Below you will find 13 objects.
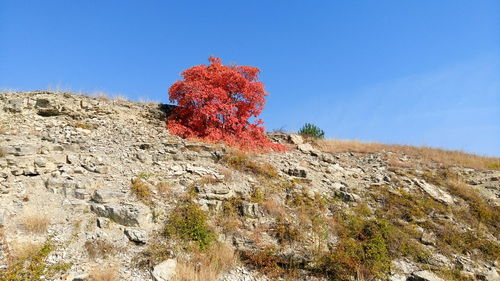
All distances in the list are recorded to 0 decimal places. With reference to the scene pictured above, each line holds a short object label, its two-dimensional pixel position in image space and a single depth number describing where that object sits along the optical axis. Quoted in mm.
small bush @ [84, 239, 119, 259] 8953
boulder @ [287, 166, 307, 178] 16297
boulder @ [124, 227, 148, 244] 9822
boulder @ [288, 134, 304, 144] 23578
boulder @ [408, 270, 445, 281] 9984
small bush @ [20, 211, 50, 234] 9414
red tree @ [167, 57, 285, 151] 19047
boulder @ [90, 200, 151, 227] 10414
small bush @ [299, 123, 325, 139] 26420
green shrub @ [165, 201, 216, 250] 10188
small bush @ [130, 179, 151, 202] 11575
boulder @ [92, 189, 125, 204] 11099
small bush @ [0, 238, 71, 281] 7777
